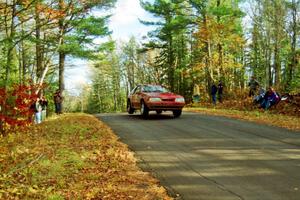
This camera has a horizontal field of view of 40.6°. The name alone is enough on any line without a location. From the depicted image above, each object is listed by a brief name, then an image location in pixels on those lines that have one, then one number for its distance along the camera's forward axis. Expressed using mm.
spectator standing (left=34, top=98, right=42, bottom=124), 21256
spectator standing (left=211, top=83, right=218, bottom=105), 30438
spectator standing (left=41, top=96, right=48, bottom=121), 23922
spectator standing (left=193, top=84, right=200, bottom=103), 36953
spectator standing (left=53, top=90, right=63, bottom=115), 27397
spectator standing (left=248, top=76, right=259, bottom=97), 29188
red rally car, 18141
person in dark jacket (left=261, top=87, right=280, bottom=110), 23266
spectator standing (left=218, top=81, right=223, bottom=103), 31672
